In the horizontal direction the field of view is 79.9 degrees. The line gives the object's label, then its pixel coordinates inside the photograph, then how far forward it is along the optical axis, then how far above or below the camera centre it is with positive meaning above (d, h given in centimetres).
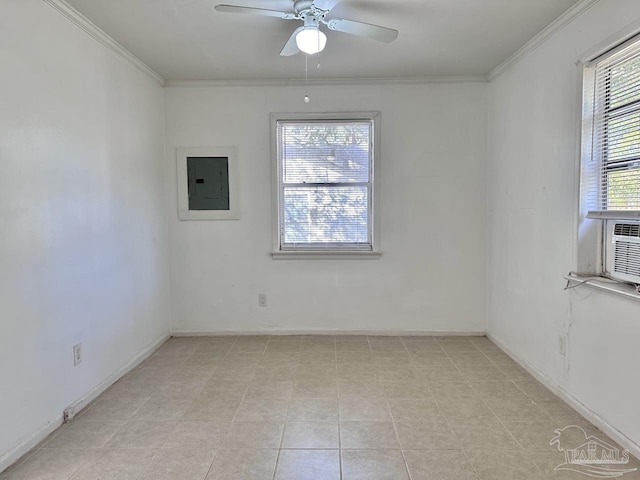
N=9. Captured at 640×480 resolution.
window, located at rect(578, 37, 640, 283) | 196 +24
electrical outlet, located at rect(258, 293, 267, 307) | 372 -84
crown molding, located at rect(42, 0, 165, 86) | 220 +120
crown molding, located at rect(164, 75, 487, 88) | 352 +121
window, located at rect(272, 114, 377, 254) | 361 +28
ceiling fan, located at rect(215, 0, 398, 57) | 212 +105
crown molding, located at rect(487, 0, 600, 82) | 222 +119
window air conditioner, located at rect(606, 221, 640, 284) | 198 -22
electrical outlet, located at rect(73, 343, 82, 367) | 231 -86
